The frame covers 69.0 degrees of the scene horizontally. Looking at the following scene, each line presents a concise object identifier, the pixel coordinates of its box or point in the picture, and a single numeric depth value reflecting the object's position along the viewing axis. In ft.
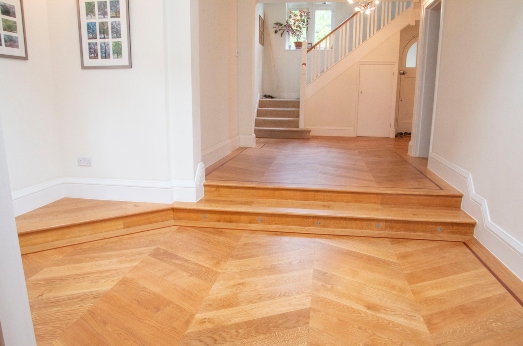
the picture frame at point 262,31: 30.91
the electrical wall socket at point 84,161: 12.14
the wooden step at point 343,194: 11.67
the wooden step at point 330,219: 10.59
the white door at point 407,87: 27.55
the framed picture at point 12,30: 9.77
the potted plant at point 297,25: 32.89
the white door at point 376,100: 26.16
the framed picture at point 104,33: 11.08
